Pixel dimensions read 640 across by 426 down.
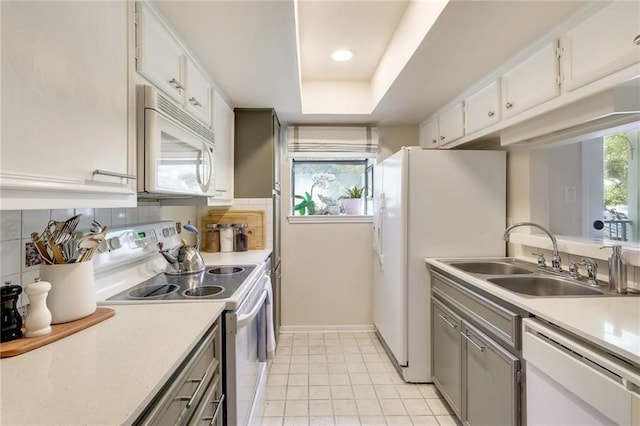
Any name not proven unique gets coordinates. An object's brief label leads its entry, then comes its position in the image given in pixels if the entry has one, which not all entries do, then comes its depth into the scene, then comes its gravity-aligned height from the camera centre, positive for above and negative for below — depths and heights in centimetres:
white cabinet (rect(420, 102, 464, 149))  241 +73
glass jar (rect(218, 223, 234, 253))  262 -20
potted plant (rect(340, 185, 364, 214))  339 +14
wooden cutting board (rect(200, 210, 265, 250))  276 -5
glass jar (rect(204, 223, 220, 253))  266 -21
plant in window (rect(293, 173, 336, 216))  344 +20
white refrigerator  231 -3
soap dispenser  139 -25
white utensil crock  96 -24
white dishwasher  86 -52
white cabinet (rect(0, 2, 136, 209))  69 +29
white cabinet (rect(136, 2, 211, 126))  123 +69
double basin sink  156 -36
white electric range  130 -35
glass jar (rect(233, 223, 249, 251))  267 -21
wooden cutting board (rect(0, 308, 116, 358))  80 -33
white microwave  119 +29
